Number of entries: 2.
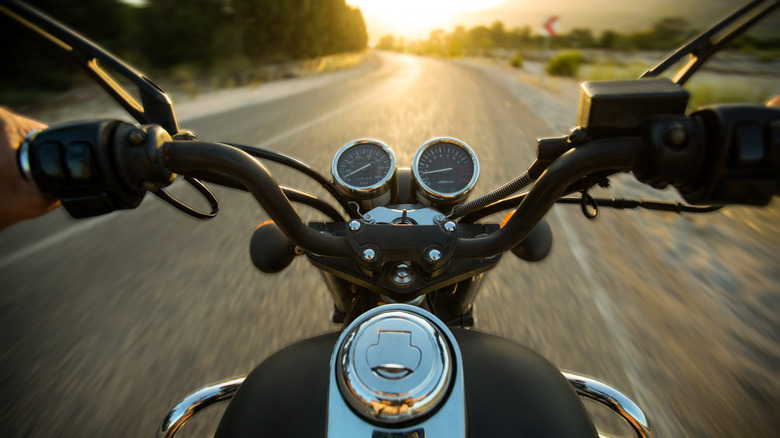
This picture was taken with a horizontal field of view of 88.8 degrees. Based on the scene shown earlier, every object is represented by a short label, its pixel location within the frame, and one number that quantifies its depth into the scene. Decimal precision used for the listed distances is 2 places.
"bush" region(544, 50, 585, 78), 23.52
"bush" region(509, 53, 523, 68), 28.91
